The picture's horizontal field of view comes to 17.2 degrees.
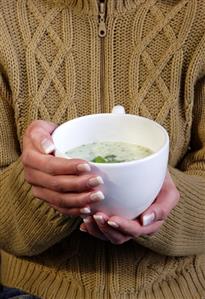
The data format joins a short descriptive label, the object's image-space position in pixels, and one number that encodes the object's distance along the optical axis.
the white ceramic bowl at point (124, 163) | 0.67
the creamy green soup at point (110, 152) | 0.73
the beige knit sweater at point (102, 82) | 0.96
